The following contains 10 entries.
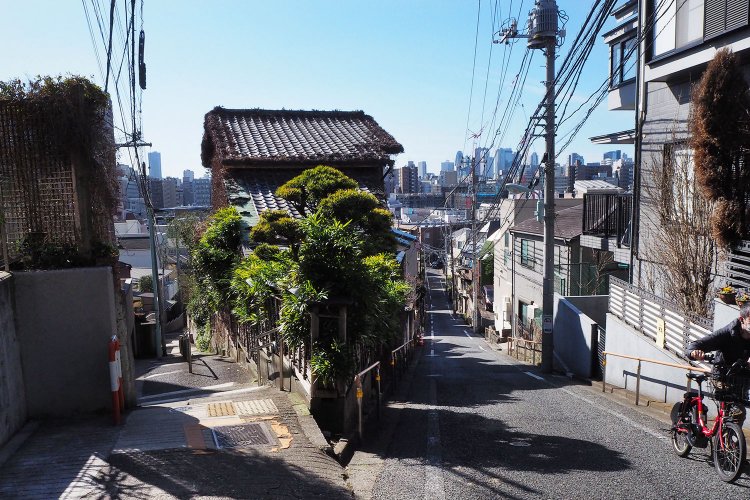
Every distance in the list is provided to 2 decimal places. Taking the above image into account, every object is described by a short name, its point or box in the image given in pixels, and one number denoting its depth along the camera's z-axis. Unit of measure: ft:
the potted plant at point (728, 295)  26.30
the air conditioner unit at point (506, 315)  108.27
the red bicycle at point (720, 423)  18.31
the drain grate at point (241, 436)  20.74
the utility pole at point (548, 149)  57.41
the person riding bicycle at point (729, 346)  19.34
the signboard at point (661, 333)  34.96
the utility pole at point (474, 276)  107.84
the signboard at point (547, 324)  57.72
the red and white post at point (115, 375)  22.24
